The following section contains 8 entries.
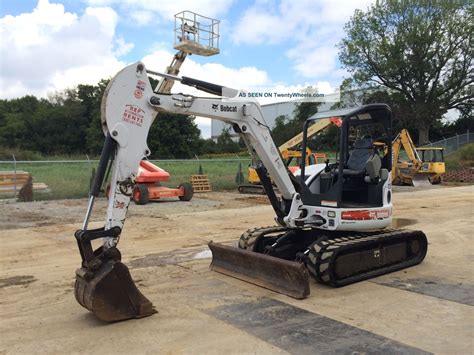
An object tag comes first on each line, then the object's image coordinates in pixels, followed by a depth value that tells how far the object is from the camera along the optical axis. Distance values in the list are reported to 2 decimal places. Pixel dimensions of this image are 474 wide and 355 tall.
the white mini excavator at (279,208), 4.94
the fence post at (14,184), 16.69
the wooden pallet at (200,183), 20.80
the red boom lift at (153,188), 15.52
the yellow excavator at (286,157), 20.13
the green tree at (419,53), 43.25
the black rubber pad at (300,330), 4.35
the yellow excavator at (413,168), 24.47
